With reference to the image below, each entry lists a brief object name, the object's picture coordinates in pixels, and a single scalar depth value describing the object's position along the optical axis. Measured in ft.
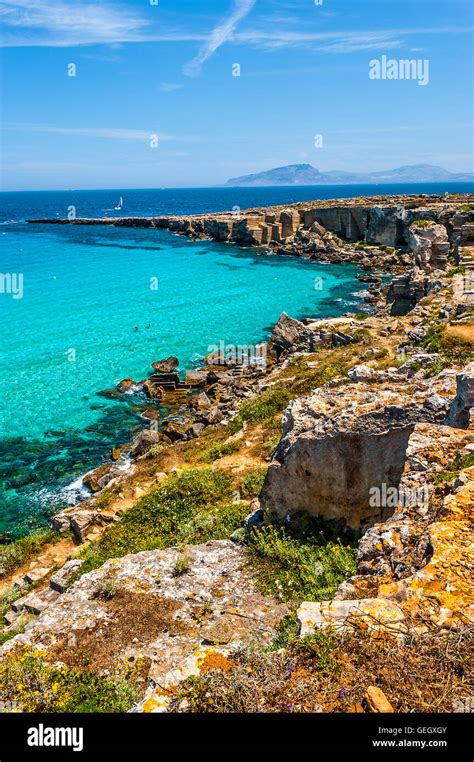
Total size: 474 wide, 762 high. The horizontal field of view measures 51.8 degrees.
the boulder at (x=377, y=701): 15.01
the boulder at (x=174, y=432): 81.87
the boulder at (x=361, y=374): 59.11
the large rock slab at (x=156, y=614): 24.58
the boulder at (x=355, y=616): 18.18
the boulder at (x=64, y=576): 40.26
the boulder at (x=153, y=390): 102.32
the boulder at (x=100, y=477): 69.82
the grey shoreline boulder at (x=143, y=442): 78.43
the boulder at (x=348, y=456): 33.88
